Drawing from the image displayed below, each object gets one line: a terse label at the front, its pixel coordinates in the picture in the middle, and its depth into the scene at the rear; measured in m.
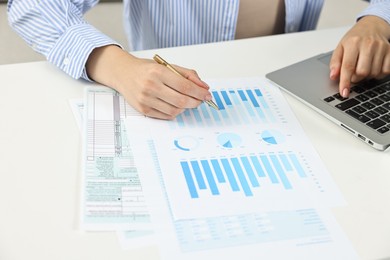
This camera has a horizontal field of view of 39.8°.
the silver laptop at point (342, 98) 0.83
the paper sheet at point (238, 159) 0.70
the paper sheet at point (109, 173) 0.66
